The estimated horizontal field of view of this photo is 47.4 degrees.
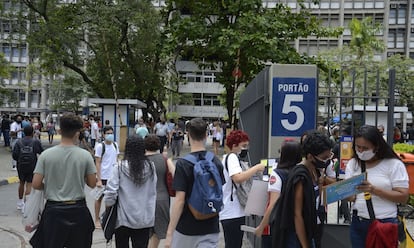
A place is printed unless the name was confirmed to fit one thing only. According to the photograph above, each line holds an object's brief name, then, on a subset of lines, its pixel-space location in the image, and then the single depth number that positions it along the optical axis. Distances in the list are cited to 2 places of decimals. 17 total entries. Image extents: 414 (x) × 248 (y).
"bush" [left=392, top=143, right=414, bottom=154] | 11.10
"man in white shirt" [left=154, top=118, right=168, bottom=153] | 19.30
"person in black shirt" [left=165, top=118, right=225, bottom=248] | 4.00
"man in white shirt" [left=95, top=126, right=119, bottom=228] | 8.17
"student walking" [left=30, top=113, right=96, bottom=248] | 4.36
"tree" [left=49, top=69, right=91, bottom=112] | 51.39
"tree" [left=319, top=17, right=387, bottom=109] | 36.09
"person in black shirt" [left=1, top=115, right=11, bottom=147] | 23.94
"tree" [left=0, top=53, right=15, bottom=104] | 25.02
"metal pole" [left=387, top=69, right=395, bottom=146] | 5.87
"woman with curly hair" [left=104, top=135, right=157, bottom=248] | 4.81
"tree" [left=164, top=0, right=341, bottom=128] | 17.69
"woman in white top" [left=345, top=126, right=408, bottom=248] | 3.88
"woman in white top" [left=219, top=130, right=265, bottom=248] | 5.04
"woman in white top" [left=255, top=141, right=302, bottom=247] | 4.07
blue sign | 5.90
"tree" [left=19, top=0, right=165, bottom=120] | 22.05
